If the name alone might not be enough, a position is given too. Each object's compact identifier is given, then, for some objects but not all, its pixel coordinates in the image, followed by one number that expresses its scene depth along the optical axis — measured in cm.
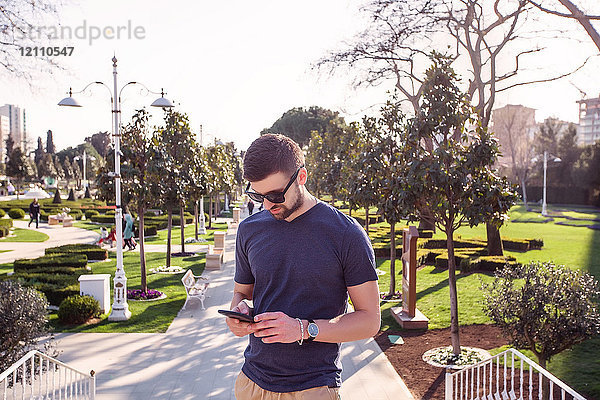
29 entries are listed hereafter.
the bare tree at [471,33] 1576
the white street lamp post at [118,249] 1135
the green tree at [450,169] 793
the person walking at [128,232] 2189
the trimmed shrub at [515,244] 2172
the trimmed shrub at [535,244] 2222
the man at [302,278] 238
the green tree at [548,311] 614
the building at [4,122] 19090
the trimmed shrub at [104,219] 3500
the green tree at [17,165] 5659
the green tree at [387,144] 1092
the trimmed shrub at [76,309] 1106
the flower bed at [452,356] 836
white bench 1270
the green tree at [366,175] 1244
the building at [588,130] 15365
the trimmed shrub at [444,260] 1736
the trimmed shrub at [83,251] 1903
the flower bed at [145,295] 1351
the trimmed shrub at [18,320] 634
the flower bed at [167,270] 1738
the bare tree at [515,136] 4500
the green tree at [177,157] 1582
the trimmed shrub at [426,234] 2439
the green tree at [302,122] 6500
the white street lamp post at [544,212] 4165
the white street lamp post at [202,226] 2961
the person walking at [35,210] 3167
